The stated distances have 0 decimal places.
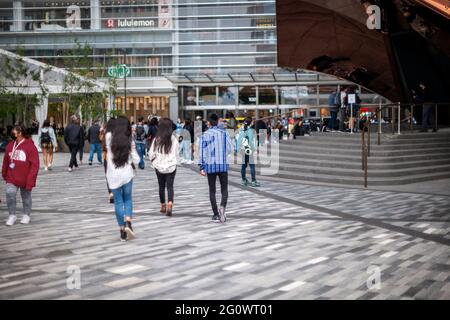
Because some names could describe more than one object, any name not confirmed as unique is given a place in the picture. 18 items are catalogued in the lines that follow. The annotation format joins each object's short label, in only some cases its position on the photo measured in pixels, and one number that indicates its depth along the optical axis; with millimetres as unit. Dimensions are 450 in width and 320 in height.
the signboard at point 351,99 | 19609
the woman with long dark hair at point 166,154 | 9328
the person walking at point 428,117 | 18891
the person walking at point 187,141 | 21406
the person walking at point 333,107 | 20406
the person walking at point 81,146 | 20991
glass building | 50312
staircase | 14602
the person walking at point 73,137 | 18595
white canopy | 30453
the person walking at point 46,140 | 18312
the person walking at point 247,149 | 13703
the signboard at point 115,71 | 36156
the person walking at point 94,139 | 20656
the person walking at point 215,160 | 8789
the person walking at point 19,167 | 8359
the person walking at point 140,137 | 19956
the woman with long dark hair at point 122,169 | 7168
